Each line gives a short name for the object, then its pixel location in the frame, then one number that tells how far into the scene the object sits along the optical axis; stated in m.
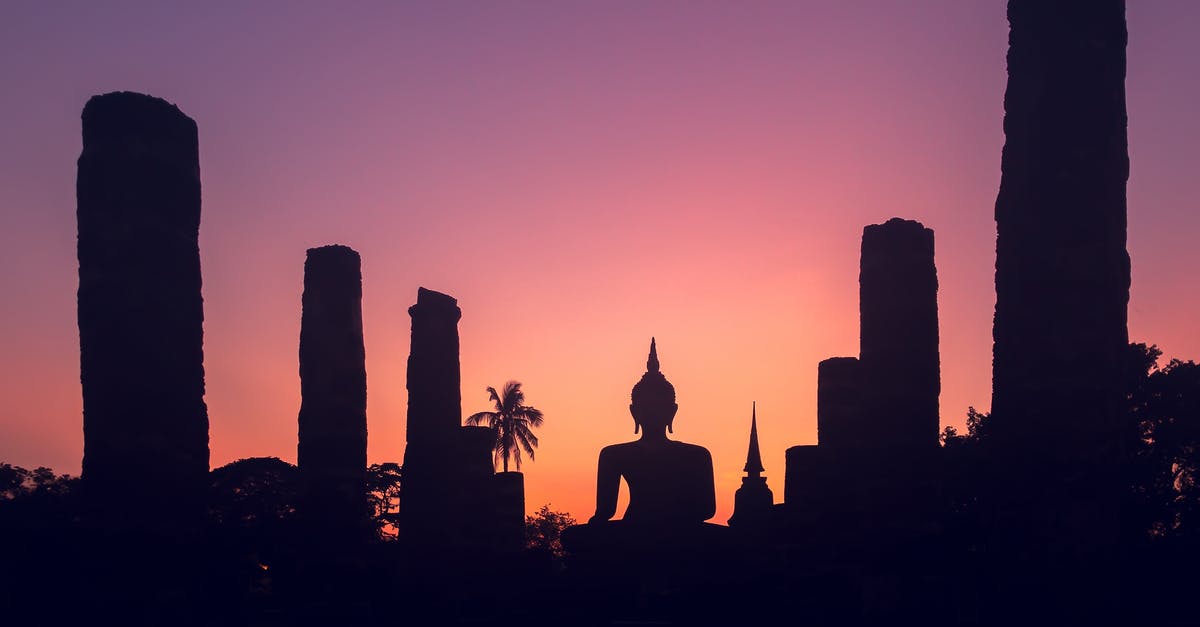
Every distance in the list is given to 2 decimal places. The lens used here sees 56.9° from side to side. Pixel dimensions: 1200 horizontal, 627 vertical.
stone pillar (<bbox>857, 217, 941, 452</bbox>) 12.85
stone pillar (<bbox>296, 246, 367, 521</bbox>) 16.55
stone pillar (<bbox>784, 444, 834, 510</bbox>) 16.27
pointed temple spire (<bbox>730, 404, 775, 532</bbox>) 24.58
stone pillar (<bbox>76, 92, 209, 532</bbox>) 8.98
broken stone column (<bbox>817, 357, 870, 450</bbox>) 16.44
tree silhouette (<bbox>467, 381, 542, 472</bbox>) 52.50
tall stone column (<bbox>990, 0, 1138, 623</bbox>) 10.08
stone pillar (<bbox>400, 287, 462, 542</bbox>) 18.20
